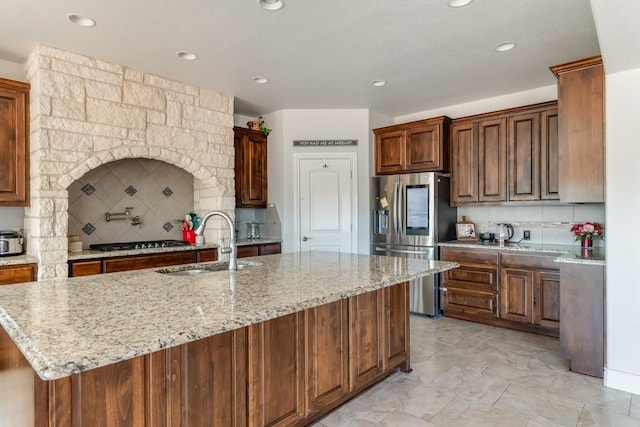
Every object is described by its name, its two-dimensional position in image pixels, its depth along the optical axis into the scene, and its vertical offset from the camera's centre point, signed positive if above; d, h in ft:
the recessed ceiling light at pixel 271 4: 8.05 +4.48
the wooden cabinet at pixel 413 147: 14.76 +2.59
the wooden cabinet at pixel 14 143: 10.23 +1.93
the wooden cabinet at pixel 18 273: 9.61 -1.60
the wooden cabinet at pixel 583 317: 9.02 -2.70
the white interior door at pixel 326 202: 16.43 +0.33
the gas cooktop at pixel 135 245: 12.06 -1.17
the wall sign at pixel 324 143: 16.40 +2.93
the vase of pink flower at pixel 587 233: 10.92 -0.74
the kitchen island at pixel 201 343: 3.92 -1.90
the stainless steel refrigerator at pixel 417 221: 14.51 -0.50
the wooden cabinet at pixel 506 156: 12.66 +1.90
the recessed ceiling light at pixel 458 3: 8.03 +4.45
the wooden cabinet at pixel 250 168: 15.84 +1.86
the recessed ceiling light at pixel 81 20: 8.63 +4.51
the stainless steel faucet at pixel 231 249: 7.79 -0.80
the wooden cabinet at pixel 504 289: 12.01 -2.81
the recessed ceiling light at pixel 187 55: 10.67 +4.49
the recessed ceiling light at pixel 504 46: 10.08 +4.43
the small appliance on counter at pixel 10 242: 10.34 -0.85
